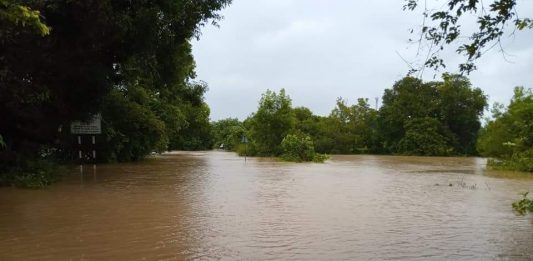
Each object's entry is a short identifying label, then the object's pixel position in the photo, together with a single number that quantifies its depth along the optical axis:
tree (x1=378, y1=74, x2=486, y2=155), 53.19
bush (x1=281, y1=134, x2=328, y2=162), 32.84
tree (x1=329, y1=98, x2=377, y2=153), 57.47
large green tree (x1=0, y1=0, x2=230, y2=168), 11.65
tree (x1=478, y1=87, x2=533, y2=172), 25.58
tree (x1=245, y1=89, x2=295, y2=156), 44.34
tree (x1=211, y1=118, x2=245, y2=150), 72.06
